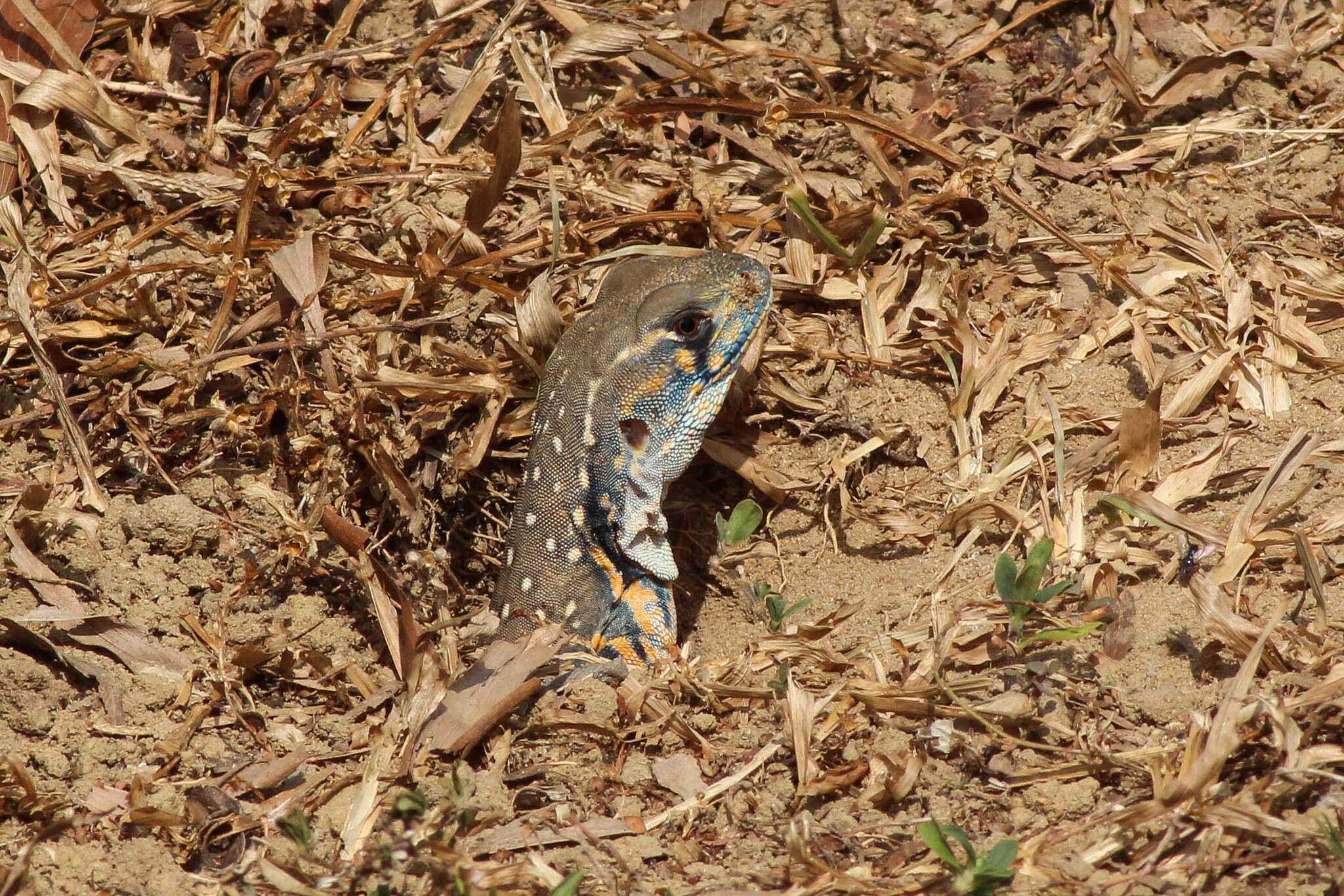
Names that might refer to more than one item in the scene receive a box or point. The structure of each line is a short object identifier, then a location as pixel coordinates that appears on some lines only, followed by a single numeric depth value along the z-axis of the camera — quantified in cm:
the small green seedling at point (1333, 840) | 525
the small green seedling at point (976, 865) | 556
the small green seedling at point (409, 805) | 564
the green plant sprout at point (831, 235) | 956
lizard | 873
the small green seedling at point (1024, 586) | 700
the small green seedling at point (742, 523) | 877
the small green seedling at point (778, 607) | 794
